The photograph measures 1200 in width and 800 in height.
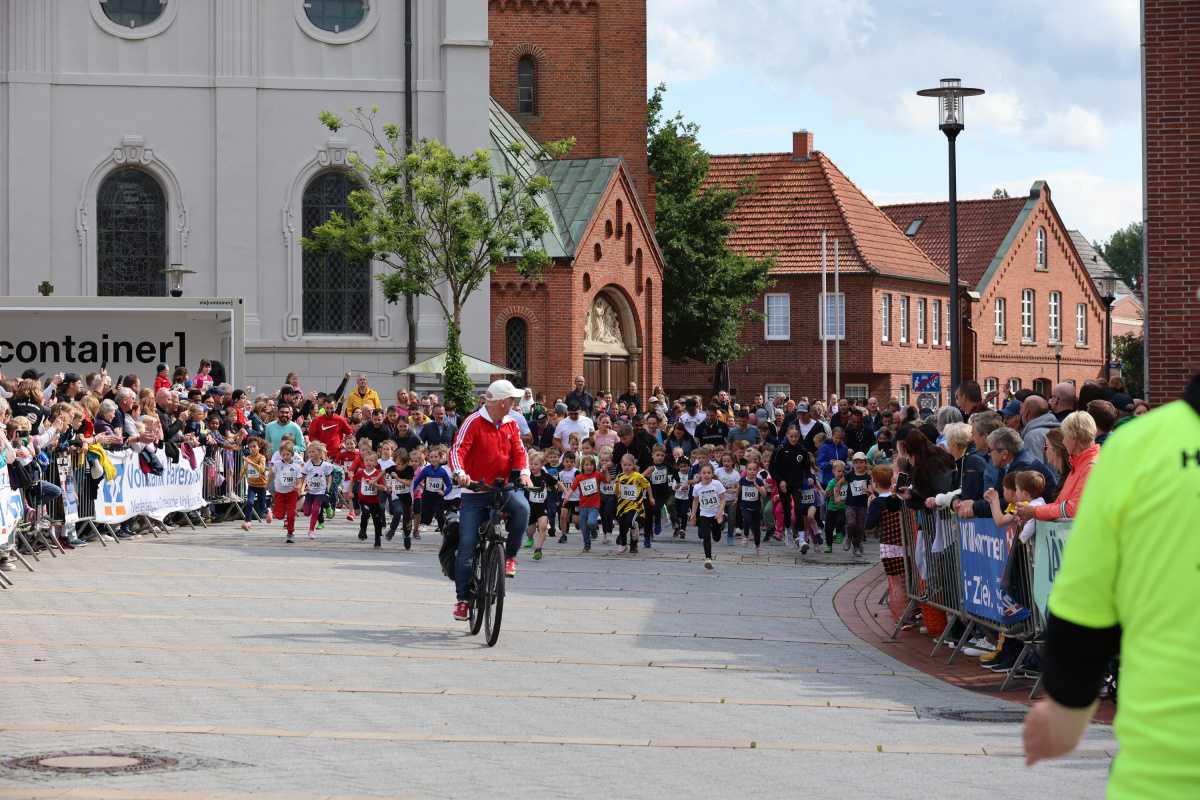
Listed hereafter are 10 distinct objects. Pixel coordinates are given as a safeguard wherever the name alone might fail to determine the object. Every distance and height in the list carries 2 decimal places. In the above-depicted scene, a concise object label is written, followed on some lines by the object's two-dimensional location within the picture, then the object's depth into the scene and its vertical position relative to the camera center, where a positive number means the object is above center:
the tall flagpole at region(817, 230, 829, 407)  59.94 +1.76
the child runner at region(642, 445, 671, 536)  24.69 -1.07
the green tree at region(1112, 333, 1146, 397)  70.11 +1.83
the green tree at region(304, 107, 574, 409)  35.88 +3.59
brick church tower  52.62 +9.73
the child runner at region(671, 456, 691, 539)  25.91 -1.40
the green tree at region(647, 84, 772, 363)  58.84 +4.49
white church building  39.16 +5.69
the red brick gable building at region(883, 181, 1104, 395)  74.50 +5.05
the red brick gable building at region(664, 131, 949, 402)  65.06 +4.30
